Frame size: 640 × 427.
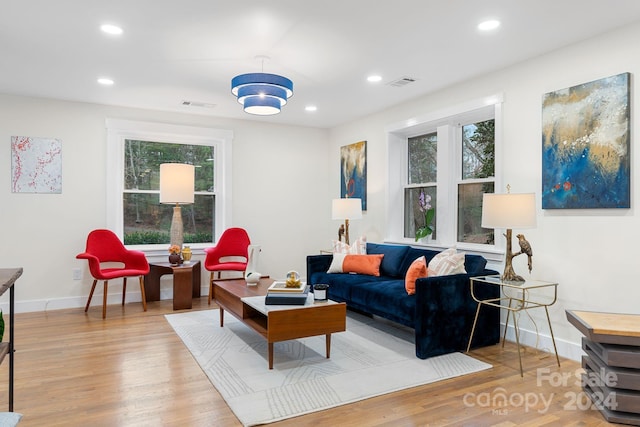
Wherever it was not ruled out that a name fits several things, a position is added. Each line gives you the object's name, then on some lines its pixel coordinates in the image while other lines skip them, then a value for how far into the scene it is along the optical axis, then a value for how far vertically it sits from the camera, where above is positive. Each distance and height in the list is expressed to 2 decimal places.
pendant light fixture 3.43 +1.01
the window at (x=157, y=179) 5.35 +0.43
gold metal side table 3.12 -0.70
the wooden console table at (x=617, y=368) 2.30 -0.87
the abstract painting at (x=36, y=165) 4.81 +0.53
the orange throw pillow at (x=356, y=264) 4.62 -0.58
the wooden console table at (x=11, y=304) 1.88 -0.46
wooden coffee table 2.96 -0.80
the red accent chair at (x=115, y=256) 4.75 -0.54
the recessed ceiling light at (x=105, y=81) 4.24 +1.33
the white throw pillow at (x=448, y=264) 3.56 -0.45
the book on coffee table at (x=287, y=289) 3.26 -0.60
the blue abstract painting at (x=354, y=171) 5.79 +0.58
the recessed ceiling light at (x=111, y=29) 3.04 +1.33
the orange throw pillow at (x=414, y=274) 3.45 -0.51
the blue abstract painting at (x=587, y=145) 2.96 +0.50
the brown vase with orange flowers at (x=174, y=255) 5.11 -0.54
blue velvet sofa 3.25 -0.79
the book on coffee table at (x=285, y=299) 3.13 -0.65
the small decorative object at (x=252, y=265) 4.06 -0.54
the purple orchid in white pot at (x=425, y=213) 4.76 -0.01
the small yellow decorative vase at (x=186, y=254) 5.27 -0.54
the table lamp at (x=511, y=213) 3.13 -0.01
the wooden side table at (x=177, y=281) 4.93 -0.86
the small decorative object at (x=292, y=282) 3.35 -0.56
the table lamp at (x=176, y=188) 5.20 +0.28
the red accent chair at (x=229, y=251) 5.37 -0.53
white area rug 2.53 -1.13
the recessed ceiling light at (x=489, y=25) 2.95 +1.33
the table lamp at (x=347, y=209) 5.26 +0.03
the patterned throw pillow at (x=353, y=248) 4.93 -0.43
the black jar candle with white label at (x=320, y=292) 3.25 -0.62
